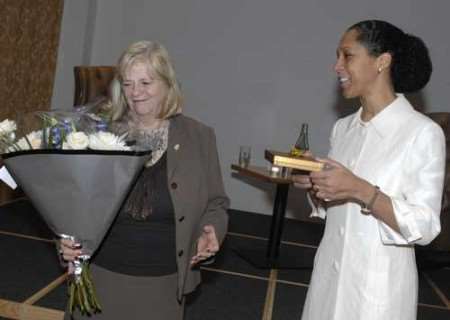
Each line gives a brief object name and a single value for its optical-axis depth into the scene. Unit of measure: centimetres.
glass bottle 526
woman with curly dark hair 161
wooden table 475
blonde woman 180
